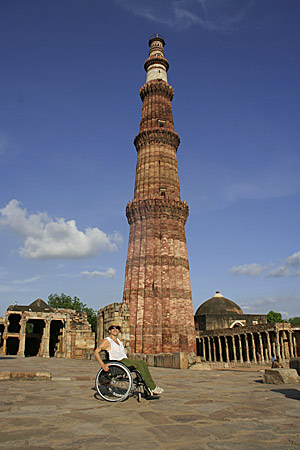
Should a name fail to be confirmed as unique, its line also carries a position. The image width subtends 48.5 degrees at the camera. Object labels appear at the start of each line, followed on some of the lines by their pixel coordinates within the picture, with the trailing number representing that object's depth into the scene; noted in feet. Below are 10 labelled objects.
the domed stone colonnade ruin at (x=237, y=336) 103.14
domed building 138.21
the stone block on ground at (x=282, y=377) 22.04
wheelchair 15.02
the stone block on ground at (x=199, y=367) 42.47
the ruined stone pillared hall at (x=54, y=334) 80.79
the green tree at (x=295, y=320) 287.77
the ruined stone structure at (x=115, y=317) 59.99
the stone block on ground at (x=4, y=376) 22.39
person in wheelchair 15.17
